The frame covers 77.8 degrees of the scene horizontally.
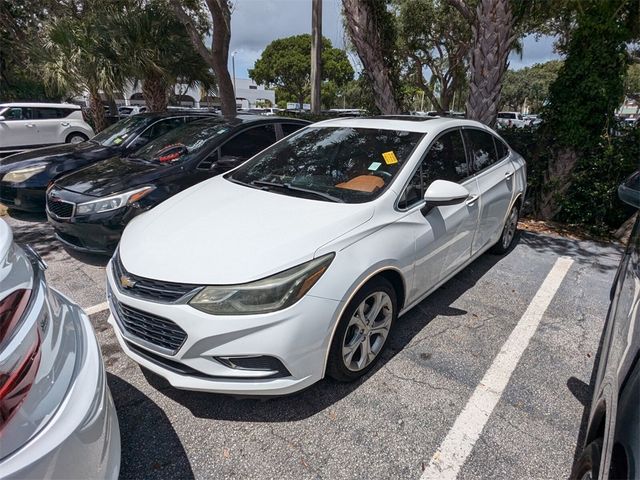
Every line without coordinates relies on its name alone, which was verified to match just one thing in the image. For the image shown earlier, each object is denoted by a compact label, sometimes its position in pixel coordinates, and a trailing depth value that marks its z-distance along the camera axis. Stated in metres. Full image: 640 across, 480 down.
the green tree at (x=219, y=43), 8.55
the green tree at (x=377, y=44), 6.98
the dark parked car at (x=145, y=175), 4.08
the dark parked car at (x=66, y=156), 5.49
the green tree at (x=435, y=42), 17.03
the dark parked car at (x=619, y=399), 1.17
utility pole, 10.05
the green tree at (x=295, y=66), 38.41
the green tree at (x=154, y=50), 9.27
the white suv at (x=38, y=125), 11.88
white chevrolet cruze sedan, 2.03
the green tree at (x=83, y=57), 9.42
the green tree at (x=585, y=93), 5.27
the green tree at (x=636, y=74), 27.23
